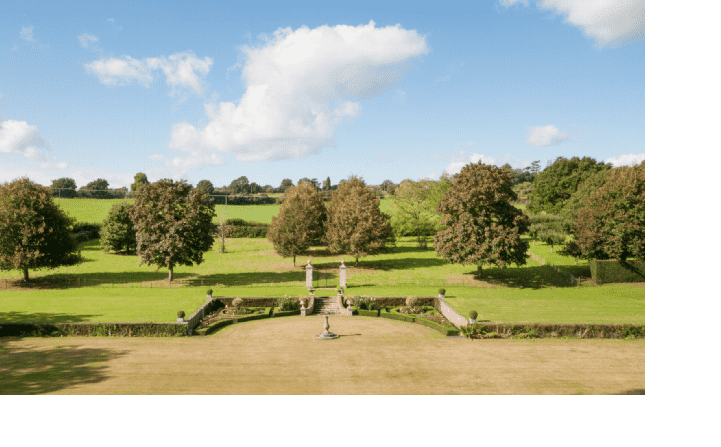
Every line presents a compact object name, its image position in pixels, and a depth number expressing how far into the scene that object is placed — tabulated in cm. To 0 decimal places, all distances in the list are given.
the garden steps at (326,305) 3838
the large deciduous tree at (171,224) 4594
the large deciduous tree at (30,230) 4469
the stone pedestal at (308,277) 4525
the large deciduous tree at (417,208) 7294
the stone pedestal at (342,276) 4650
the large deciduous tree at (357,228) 5641
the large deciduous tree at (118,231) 6181
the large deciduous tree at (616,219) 4450
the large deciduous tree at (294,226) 5678
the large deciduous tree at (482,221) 4669
